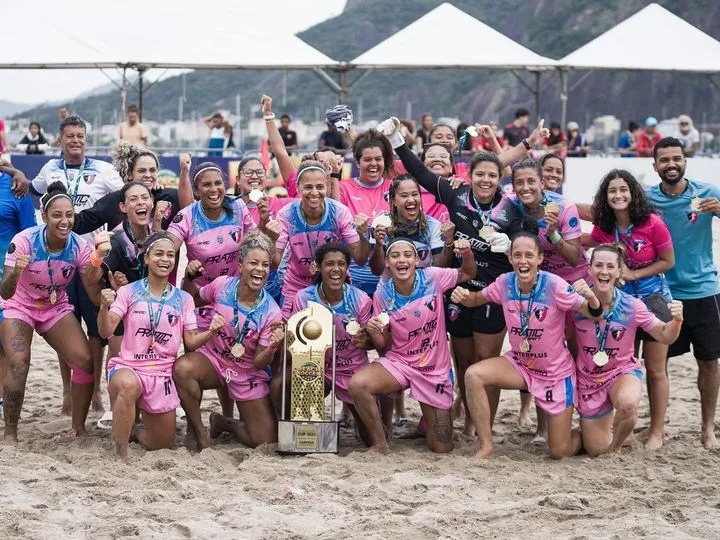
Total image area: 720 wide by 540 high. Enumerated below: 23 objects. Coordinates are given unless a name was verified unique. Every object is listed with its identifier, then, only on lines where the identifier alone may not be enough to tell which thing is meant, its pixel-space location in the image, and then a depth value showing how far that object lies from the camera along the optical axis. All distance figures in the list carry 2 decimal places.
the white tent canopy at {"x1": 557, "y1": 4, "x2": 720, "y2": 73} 17.94
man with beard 6.36
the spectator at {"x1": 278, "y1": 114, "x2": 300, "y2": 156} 18.06
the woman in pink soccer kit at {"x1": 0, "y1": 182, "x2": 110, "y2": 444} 6.09
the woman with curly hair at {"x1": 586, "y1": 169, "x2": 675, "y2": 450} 6.11
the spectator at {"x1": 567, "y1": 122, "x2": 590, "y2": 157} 18.35
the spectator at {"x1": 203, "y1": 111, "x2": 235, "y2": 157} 18.25
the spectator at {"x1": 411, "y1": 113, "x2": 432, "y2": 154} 16.48
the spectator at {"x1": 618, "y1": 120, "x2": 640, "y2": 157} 19.08
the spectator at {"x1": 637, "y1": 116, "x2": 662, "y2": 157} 17.67
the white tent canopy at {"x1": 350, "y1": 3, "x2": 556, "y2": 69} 17.48
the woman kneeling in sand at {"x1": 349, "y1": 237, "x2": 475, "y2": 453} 6.08
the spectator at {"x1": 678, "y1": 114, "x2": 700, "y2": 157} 18.38
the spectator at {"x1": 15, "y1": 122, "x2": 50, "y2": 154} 17.30
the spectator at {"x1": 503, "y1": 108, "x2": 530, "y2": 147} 16.94
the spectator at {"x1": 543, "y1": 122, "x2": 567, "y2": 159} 17.00
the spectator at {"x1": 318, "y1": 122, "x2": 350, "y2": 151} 16.67
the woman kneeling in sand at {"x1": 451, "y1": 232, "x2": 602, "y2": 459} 5.89
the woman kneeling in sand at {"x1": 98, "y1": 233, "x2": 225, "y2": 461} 5.85
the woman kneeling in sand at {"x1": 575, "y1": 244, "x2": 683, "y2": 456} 5.83
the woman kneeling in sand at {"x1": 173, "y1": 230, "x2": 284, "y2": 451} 6.09
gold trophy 6.01
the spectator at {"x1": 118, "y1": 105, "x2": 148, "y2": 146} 16.41
